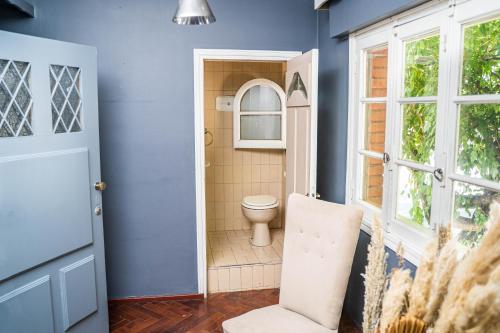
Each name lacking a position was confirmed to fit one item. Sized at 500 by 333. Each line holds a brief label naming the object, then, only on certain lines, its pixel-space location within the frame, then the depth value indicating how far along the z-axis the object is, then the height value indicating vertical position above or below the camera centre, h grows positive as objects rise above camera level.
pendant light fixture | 2.20 +0.60
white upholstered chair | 2.19 -0.84
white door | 3.02 -0.01
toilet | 4.32 -0.99
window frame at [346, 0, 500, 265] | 1.96 +0.10
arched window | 4.75 +0.06
